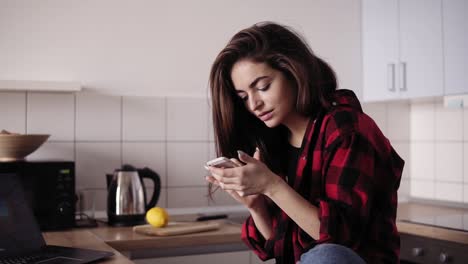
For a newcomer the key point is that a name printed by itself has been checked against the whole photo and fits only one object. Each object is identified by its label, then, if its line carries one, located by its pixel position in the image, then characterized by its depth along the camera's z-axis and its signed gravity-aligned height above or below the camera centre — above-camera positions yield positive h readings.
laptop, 1.57 -0.27
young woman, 1.43 -0.05
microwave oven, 2.22 -0.19
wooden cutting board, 2.16 -0.32
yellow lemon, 2.25 -0.29
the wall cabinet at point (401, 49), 2.62 +0.38
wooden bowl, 2.17 -0.03
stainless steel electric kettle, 2.39 -0.23
